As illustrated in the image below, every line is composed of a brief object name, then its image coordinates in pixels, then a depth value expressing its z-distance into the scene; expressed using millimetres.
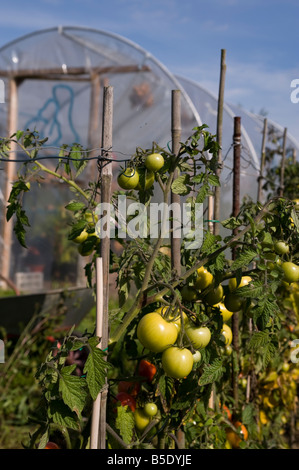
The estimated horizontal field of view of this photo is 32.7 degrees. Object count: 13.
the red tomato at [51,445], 1431
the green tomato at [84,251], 1558
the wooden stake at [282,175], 3044
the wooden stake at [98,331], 1220
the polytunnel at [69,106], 4379
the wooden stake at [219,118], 1822
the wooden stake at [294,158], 3783
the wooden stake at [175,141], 1487
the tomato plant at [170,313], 1166
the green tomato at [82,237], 1626
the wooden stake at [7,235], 5027
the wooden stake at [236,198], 2031
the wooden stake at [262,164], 2684
